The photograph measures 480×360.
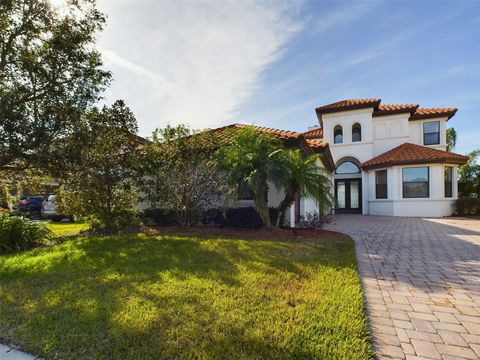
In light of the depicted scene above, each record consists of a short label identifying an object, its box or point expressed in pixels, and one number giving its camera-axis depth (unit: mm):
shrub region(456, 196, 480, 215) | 17359
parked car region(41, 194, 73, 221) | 15638
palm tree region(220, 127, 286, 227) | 8008
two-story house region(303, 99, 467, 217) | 17125
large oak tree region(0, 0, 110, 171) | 7988
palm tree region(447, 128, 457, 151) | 28494
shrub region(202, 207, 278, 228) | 9773
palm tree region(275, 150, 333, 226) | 8438
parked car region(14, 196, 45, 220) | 16781
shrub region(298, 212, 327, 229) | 10227
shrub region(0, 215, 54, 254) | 7352
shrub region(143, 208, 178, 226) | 10727
